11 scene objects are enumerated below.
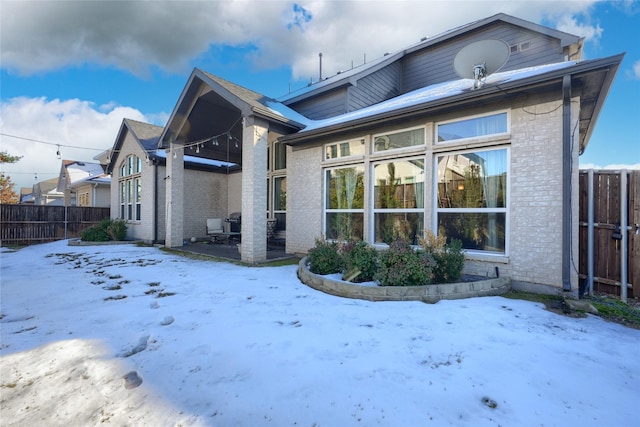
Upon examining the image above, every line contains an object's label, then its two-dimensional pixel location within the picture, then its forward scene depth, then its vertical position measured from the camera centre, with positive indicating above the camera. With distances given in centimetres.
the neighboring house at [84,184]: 1906 +203
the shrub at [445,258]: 530 -83
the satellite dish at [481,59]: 626 +339
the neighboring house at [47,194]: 2853 +207
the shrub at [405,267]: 496 -95
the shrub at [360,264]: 555 -100
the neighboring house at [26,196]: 3497 +242
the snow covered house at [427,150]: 512 +147
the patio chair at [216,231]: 1291 -79
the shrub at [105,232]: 1325 -84
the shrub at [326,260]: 621 -101
